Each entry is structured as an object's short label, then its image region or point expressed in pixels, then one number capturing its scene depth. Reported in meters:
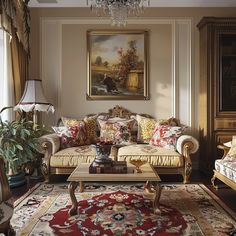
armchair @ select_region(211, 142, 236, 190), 3.02
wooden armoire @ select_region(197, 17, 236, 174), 4.32
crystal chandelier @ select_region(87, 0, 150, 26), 3.25
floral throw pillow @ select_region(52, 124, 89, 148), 4.12
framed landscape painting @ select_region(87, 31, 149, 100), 4.80
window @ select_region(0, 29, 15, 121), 3.96
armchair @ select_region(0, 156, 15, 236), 1.81
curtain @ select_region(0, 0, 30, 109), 3.61
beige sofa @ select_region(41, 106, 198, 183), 3.79
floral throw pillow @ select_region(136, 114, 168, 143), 4.42
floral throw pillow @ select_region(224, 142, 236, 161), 3.36
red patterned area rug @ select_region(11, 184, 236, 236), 2.33
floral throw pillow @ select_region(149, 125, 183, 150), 4.07
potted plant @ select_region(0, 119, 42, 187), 3.41
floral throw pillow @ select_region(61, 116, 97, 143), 4.40
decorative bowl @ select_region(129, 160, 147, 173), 2.92
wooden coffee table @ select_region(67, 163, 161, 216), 2.61
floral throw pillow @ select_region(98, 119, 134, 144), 4.30
